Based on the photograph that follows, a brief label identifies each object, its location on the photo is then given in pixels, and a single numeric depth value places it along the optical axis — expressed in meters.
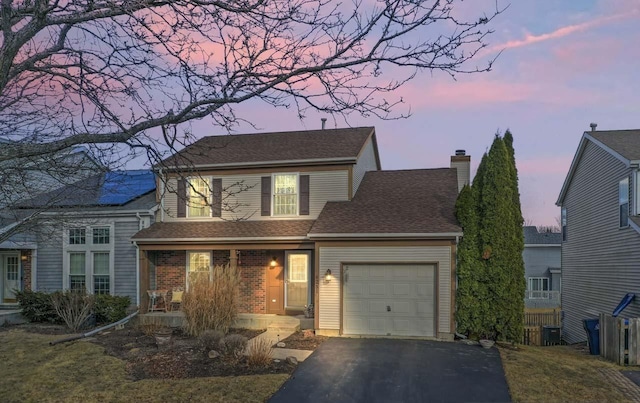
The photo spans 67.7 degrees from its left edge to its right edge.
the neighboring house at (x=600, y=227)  13.45
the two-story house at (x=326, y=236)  13.02
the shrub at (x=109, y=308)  14.87
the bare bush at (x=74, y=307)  14.08
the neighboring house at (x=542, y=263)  31.30
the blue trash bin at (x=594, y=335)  12.76
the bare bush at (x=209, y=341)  10.53
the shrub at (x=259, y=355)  9.59
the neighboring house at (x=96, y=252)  16.66
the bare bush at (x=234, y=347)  10.05
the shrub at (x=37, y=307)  15.40
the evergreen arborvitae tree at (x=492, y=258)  12.62
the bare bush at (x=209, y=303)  12.46
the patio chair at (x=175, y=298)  16.38
